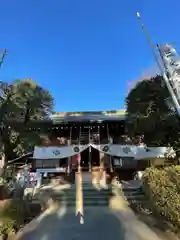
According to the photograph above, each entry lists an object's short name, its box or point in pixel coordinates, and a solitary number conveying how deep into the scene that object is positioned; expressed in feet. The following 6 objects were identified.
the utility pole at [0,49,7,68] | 16.01
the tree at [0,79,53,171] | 26.90
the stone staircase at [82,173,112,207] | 19.70
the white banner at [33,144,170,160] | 29.86
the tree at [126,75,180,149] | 22.75
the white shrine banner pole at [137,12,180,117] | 12.31
